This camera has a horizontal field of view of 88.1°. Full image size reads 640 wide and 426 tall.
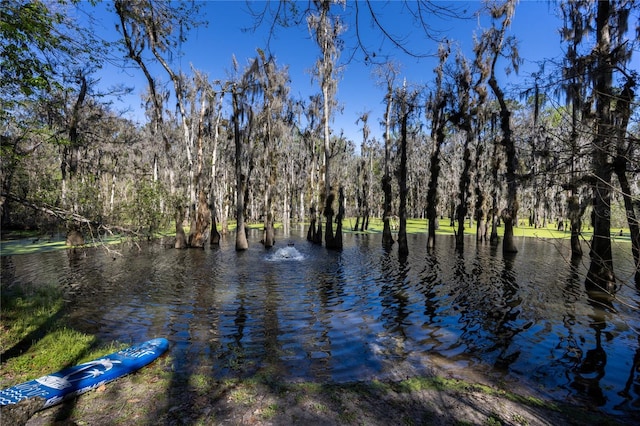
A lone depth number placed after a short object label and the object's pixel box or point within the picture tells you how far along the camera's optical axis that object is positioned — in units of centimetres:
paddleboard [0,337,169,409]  470
